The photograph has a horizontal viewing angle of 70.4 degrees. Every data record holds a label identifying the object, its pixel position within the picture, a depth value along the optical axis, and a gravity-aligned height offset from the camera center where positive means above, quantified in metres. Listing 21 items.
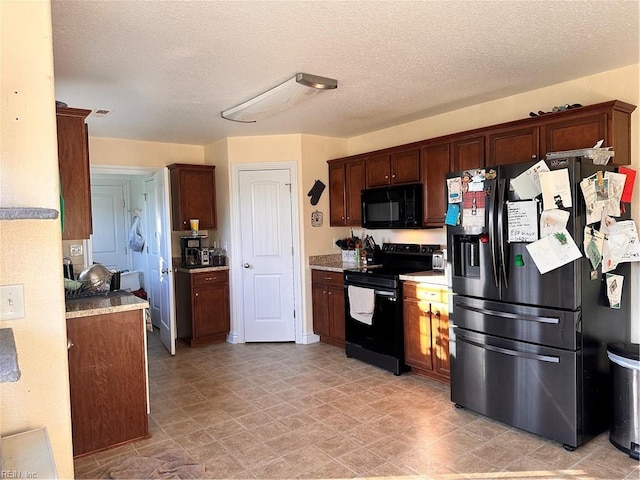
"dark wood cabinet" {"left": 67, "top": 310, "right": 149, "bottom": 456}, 2.77 -0.92
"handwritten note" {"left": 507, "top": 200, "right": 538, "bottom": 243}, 2.79 +0.00
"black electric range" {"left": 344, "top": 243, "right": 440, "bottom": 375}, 4.09 -0.78
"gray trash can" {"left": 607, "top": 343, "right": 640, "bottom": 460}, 2.62 -1.06
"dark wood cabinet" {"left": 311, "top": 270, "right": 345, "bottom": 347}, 4.89 -0.87
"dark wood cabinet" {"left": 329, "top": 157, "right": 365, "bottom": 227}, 5.05 +0.42
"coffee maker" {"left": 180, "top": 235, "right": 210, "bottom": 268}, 5.35 -0.25
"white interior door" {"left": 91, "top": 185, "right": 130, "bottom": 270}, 7.38 +0.13
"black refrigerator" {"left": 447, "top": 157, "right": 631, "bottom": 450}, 2.70 -0.66
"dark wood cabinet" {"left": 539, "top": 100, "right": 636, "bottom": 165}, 2.96 +0.62
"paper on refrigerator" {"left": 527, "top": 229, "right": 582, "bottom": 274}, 2.66 -0.18
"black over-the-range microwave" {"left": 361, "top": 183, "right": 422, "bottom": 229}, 4.31 +0.19
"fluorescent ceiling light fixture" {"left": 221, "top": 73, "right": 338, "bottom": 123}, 3.18 +1.00
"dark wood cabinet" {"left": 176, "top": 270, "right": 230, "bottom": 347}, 5.18 -0.88
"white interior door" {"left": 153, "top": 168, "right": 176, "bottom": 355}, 4.88 -0.26
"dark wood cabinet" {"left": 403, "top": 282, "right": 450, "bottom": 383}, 3.75 -0.90
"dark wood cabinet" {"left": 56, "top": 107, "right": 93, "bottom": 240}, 2.73 +0.39
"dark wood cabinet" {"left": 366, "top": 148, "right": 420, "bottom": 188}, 4.34 +0.58
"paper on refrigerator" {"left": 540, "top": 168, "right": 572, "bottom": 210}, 2.67 +0.19
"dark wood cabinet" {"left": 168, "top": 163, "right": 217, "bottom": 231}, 5.34 +0.44
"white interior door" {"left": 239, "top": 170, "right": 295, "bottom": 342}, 5.30 -0.31
